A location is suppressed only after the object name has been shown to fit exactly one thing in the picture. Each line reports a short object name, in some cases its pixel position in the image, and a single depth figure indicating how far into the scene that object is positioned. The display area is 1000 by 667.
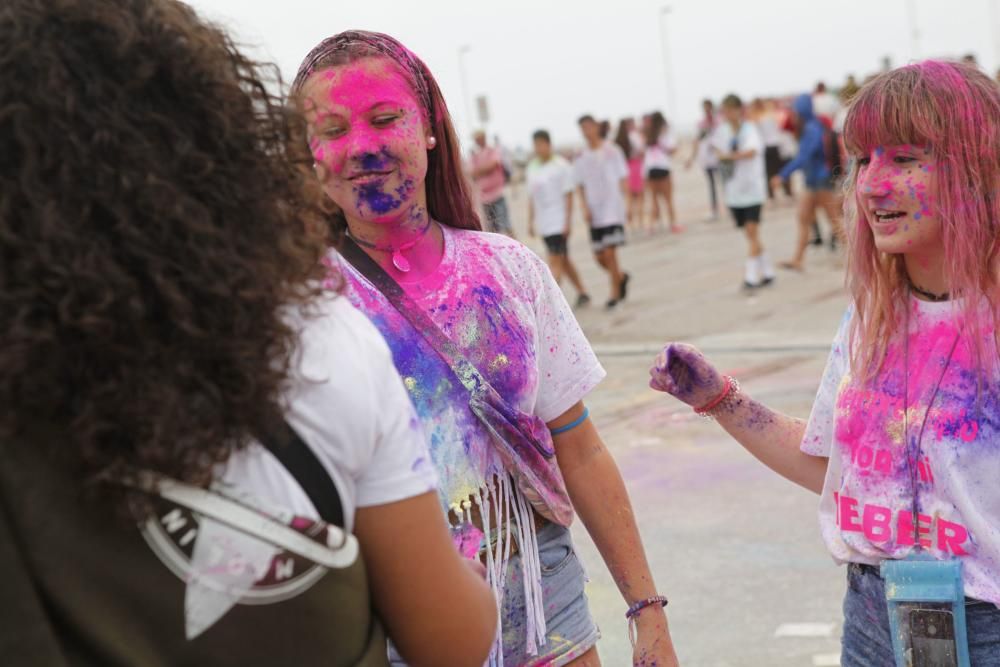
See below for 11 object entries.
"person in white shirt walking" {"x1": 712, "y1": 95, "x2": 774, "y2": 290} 11.95
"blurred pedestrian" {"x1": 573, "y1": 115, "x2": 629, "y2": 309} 12.20
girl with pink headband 2.24
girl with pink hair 2.26
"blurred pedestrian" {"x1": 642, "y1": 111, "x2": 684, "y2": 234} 18.69
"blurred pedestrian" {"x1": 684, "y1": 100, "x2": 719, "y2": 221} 21.41
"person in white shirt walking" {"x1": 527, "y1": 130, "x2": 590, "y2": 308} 12.13
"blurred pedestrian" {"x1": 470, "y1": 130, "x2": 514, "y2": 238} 13.64
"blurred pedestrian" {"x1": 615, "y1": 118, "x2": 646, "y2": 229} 20.44
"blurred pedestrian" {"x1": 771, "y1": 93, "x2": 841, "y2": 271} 12.78
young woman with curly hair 1.21
